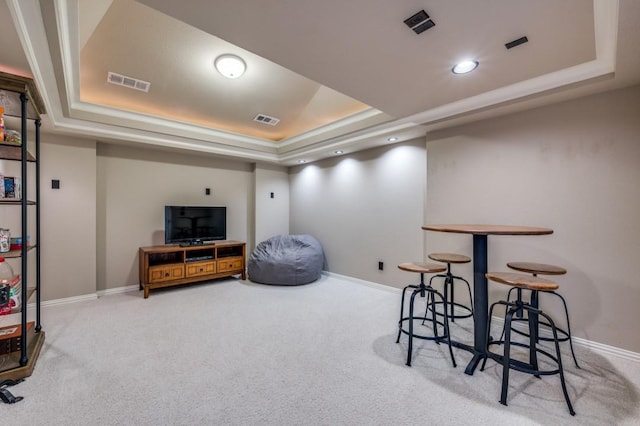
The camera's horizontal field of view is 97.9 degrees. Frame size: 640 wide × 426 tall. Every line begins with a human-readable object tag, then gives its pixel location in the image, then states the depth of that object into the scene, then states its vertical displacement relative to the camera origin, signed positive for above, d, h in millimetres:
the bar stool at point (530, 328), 1812 -807
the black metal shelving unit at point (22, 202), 1950 +79
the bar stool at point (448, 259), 2629 -456
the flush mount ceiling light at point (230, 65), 3270 +1789
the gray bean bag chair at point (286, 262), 4527 -827
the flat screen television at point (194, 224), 4407 -202
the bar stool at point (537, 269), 2117 -449
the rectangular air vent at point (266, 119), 4591 +1573
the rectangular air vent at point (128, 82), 3287 +1601
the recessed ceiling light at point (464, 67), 2206 +1184
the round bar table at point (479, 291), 2254 -654
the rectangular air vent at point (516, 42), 1895 +1177
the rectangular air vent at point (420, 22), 1662 +1175
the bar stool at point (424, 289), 2238 -669
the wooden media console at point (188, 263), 4043 -805
